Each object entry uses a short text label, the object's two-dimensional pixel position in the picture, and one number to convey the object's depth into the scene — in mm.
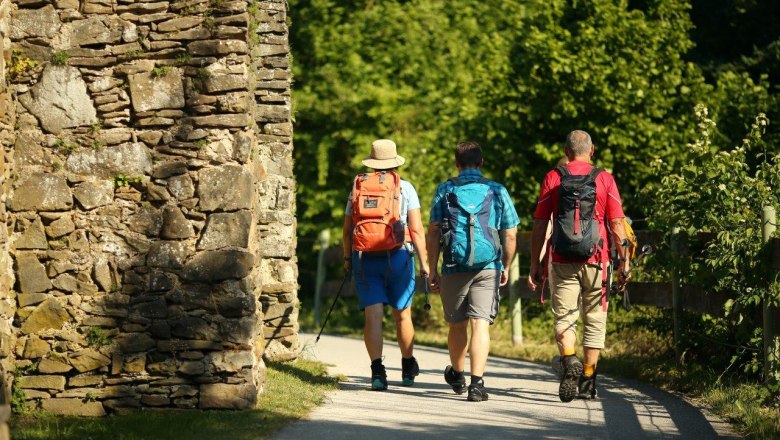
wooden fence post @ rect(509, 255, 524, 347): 29859
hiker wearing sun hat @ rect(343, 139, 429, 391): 19437
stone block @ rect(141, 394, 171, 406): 16859
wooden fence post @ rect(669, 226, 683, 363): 22130
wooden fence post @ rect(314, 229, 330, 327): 39094
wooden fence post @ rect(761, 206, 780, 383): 16781
